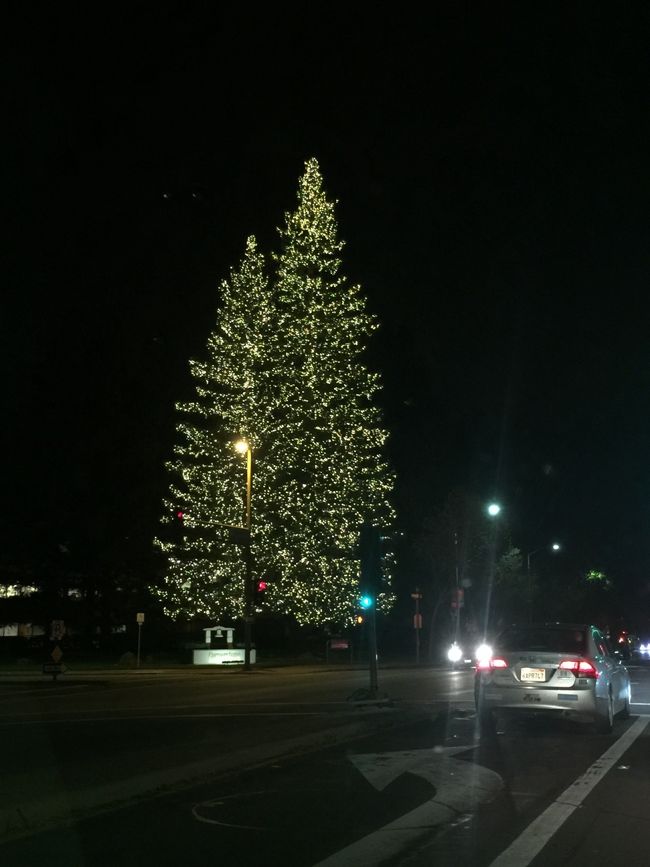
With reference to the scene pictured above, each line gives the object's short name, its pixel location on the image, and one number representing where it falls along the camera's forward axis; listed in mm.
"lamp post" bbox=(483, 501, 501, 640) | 68812
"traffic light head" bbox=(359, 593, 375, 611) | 21086
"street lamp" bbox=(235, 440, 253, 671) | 43978
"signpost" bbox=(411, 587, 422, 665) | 57588
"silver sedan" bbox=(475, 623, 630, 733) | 17812
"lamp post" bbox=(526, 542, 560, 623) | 70688
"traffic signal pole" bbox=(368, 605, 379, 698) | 20664
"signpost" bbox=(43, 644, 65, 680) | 36375
